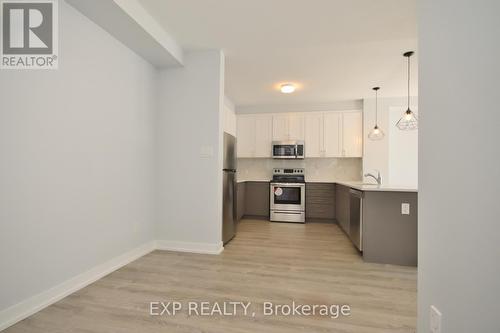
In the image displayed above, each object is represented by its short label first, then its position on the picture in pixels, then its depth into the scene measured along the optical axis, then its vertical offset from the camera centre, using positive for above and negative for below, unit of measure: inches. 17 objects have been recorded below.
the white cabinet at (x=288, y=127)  211.5 +35.0
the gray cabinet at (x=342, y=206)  152.5 -28.9
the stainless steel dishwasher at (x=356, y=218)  115.7 -27.6
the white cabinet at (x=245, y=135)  219.6 +28.5
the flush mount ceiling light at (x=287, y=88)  166.2 +55.3
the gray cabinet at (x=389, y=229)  106.2 -28.9
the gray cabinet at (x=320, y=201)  200.7 -30.5
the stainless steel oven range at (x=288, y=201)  200.2 -30.5
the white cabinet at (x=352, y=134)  201.9 +27.2
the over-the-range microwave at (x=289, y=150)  208.2 +13.9
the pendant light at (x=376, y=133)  163.0 +22.6
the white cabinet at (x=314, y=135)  207.8 +27.2
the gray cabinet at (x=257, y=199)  210.1 -29.9
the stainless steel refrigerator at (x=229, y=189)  129.2 -13.9
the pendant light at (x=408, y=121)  122.9 +24.8
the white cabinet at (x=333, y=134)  204.8 +27.7
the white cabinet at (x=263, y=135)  216.7 +28.3
